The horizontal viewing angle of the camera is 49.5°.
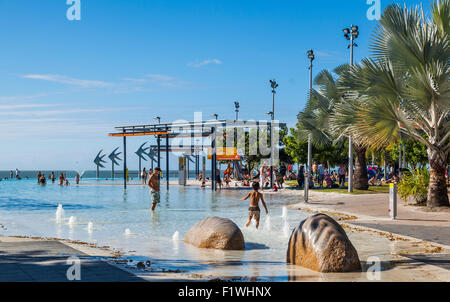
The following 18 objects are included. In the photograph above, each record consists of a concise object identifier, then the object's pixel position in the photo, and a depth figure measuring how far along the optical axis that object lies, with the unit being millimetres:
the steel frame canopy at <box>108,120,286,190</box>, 36172
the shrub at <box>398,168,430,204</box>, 19469
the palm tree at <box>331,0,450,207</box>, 16656
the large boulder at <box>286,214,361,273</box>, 8305
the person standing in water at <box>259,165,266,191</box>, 34844
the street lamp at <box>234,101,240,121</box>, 61738
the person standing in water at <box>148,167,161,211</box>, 19400
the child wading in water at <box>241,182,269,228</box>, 14000
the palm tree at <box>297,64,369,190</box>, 28422
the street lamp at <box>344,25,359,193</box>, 27498
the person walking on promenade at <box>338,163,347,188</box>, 34156
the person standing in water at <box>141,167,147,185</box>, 47516
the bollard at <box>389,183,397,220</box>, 15562
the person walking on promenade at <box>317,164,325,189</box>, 33906
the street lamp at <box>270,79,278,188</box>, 40094
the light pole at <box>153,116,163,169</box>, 42762
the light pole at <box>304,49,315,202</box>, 32438
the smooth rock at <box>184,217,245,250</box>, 10703
